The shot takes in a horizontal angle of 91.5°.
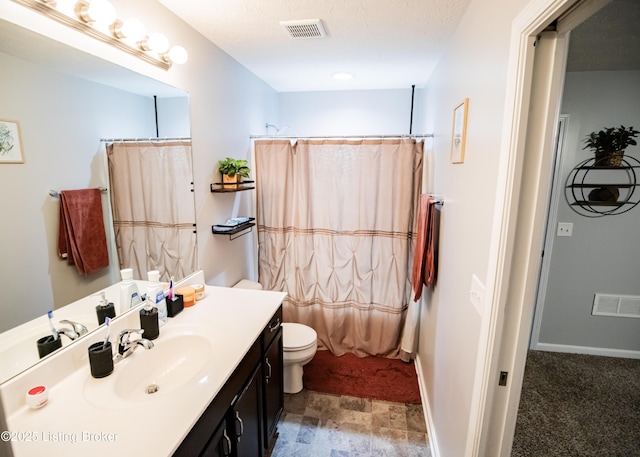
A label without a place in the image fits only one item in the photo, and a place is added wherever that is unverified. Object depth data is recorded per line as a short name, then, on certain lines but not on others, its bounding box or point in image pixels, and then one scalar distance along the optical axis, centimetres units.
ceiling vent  174
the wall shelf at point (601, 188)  240
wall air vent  255
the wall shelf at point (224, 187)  213
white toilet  216
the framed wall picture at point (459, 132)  149
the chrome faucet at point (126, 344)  125
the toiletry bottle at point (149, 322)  137
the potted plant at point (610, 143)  231
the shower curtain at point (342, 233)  252
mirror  101
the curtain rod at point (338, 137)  244
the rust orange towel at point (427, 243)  205
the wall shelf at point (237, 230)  215
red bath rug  235
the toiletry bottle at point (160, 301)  150
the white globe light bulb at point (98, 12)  117
